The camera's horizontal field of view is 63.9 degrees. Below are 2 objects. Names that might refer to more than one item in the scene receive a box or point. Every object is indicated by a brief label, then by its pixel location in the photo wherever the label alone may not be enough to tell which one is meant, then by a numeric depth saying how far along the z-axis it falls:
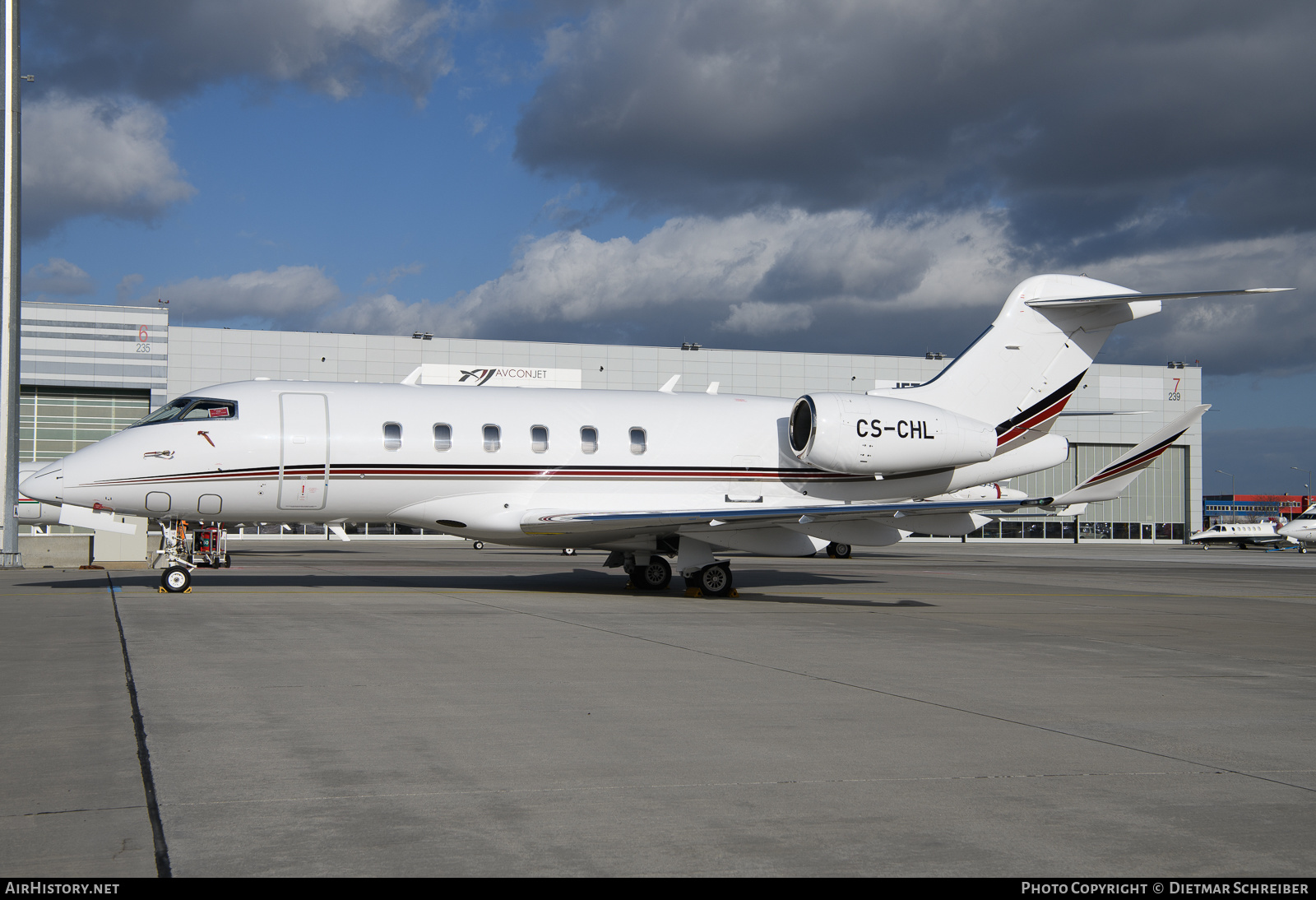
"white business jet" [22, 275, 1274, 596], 17.34
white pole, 26.03
